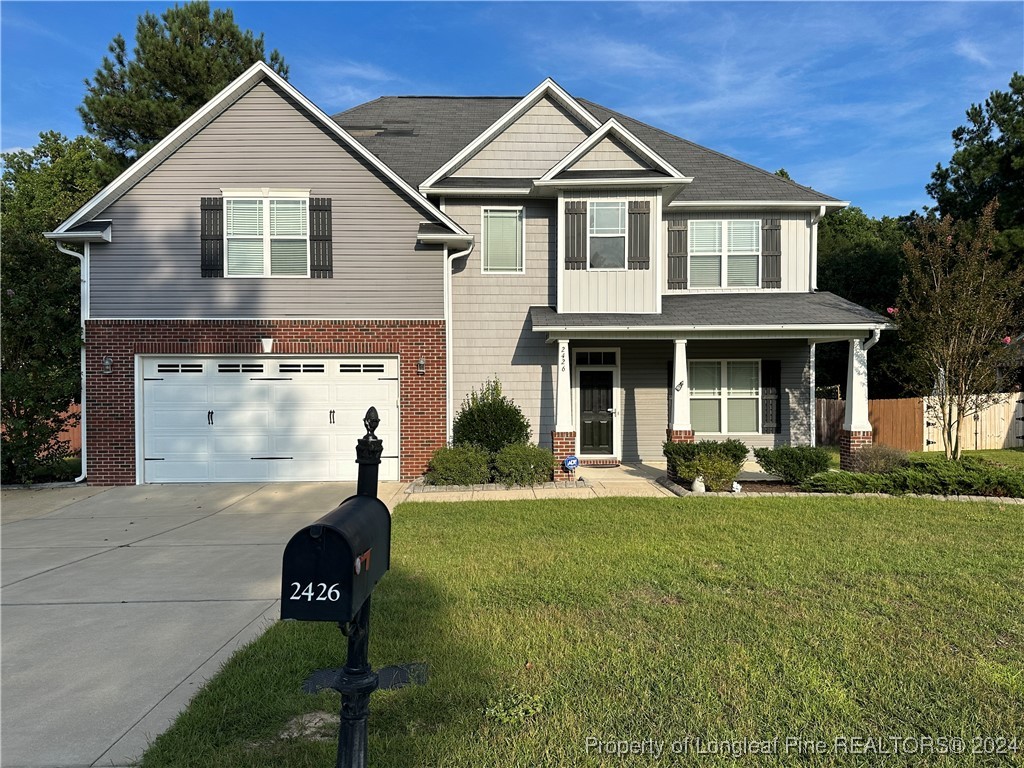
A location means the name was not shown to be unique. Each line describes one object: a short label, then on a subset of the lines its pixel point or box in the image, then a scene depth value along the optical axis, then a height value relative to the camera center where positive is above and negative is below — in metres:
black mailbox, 2.16 -0.70
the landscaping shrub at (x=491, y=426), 11.60 -0.90
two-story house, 11.62 +1.62
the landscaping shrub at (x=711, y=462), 10.08 -1.38
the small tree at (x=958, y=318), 10.64 +1.12
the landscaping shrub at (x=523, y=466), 11.00 -1.57
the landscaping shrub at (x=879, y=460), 10.24 -1.36
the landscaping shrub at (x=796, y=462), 10.20 -1.40
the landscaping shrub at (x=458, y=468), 10.98 -1.60
